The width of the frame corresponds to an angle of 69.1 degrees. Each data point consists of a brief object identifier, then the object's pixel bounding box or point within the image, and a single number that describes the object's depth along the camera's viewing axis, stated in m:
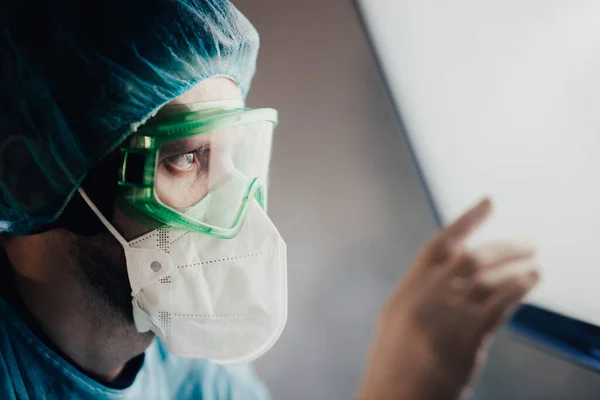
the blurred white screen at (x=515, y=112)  0.70
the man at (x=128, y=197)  0.71
